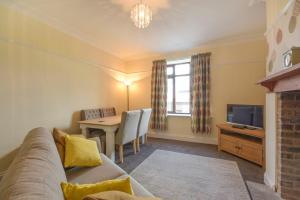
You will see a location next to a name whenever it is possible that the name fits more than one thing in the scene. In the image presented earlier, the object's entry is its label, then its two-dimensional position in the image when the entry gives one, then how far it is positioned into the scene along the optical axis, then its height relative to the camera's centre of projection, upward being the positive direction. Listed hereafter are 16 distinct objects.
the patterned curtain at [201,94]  3.90 +0.25
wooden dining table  2.82 -0.56
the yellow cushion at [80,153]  1.58 -0.56
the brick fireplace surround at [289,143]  1.71 -0.45
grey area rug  1.88 -1.12
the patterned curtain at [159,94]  4.51 +0.28
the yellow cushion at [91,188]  0.80 -0.47
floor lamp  5.19 +0.66
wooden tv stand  2.65 -0.76
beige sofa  0.61 -0.36
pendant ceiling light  2.18 +1.32
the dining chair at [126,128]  2.79 -0.49
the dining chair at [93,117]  3.03 -0.35
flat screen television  2.99 -0.24
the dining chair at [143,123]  3.31 -0.46
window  4.47 +0.47
